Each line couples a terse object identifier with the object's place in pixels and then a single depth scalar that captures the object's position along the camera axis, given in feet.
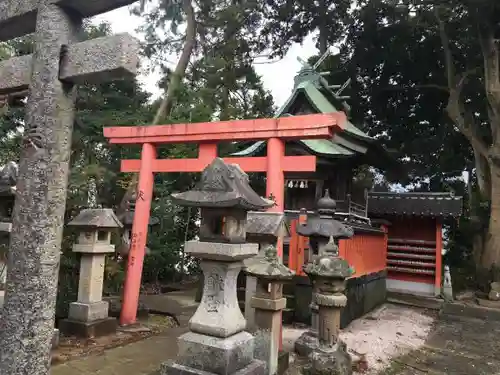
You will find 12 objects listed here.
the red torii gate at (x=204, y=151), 20.33
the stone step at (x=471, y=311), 36.04
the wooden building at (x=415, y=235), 44.55
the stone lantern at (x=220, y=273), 13.50
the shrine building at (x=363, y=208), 35.75
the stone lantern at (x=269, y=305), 15.85
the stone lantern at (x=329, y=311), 17.32
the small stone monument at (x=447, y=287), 42.39
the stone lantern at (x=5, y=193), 20.36
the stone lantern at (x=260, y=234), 18.19
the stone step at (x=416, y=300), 39.42
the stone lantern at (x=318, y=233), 20.63
